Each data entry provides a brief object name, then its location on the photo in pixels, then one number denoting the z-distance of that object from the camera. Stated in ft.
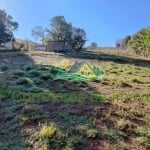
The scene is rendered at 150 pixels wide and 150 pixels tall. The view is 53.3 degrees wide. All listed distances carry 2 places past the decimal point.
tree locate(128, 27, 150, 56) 57.04
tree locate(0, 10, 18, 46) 63.19
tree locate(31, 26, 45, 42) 78.25
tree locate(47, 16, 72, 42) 70.85
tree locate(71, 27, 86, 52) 65.80
